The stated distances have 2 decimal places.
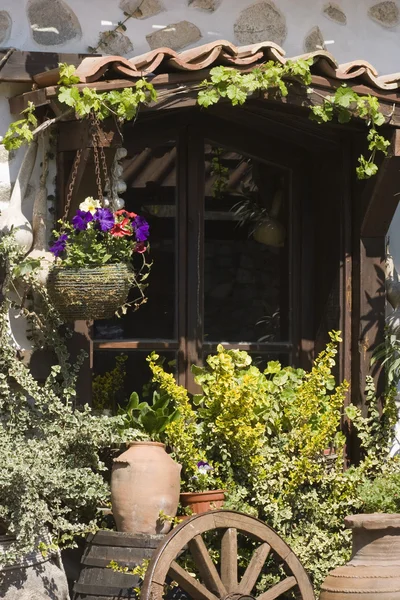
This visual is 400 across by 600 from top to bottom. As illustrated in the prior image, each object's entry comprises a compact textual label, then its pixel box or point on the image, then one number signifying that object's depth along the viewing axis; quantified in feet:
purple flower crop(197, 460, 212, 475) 27.57
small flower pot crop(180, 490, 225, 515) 27.41
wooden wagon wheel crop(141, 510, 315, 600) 24.41
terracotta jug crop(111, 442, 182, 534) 26.53
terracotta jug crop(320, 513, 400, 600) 25.43
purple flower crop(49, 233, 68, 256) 26.30
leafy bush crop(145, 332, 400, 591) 27.75
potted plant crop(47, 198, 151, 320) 26.09
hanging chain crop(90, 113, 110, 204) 26.28
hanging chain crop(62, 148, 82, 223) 26.75
